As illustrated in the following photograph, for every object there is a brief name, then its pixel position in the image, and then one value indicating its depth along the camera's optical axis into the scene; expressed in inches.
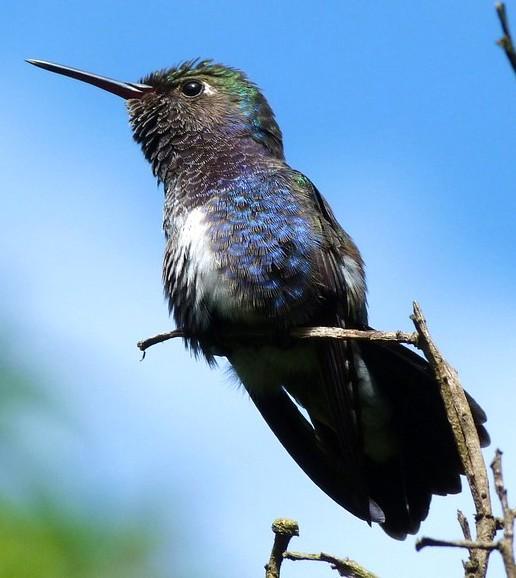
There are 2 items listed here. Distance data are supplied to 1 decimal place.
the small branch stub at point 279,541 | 191.0
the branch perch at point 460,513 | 150.1
